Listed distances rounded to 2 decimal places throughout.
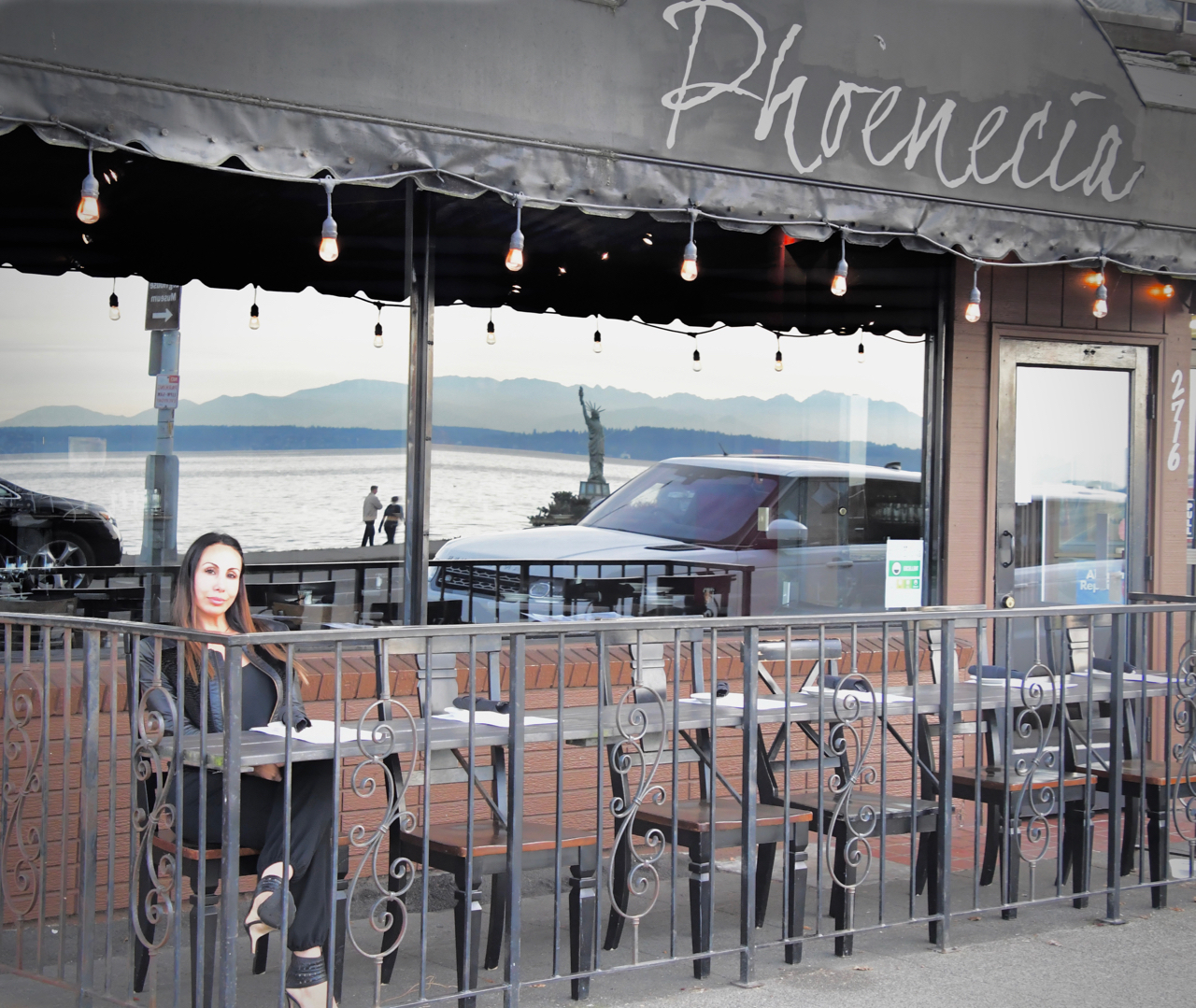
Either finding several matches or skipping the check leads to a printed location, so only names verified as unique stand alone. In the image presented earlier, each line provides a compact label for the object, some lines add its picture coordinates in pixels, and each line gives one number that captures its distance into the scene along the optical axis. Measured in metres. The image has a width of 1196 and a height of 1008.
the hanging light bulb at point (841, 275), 6.25
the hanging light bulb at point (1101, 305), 7.18
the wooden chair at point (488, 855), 4.16
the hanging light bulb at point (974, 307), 6.89
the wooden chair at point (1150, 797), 5.56
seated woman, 3.91
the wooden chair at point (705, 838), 4.56
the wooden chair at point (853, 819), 4.79
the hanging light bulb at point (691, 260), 5.70
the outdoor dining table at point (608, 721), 3.94
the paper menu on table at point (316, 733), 4.09
